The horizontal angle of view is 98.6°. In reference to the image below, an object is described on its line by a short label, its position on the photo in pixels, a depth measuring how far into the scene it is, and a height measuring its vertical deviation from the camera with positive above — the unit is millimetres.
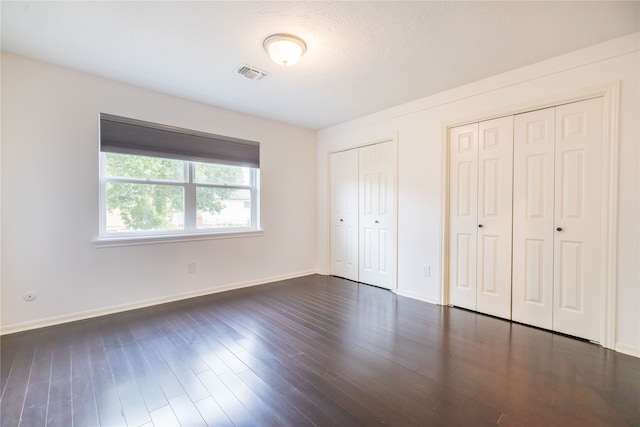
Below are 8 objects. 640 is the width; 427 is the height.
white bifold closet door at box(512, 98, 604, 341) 2348 -66
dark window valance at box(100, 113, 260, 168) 2971 +823
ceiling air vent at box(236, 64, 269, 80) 2650 +1366
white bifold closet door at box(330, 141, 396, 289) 3885 -56
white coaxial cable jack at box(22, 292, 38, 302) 2543 -807
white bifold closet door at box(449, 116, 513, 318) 2848 -55
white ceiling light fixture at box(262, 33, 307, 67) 2146 +1297
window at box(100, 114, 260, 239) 3023 +365
